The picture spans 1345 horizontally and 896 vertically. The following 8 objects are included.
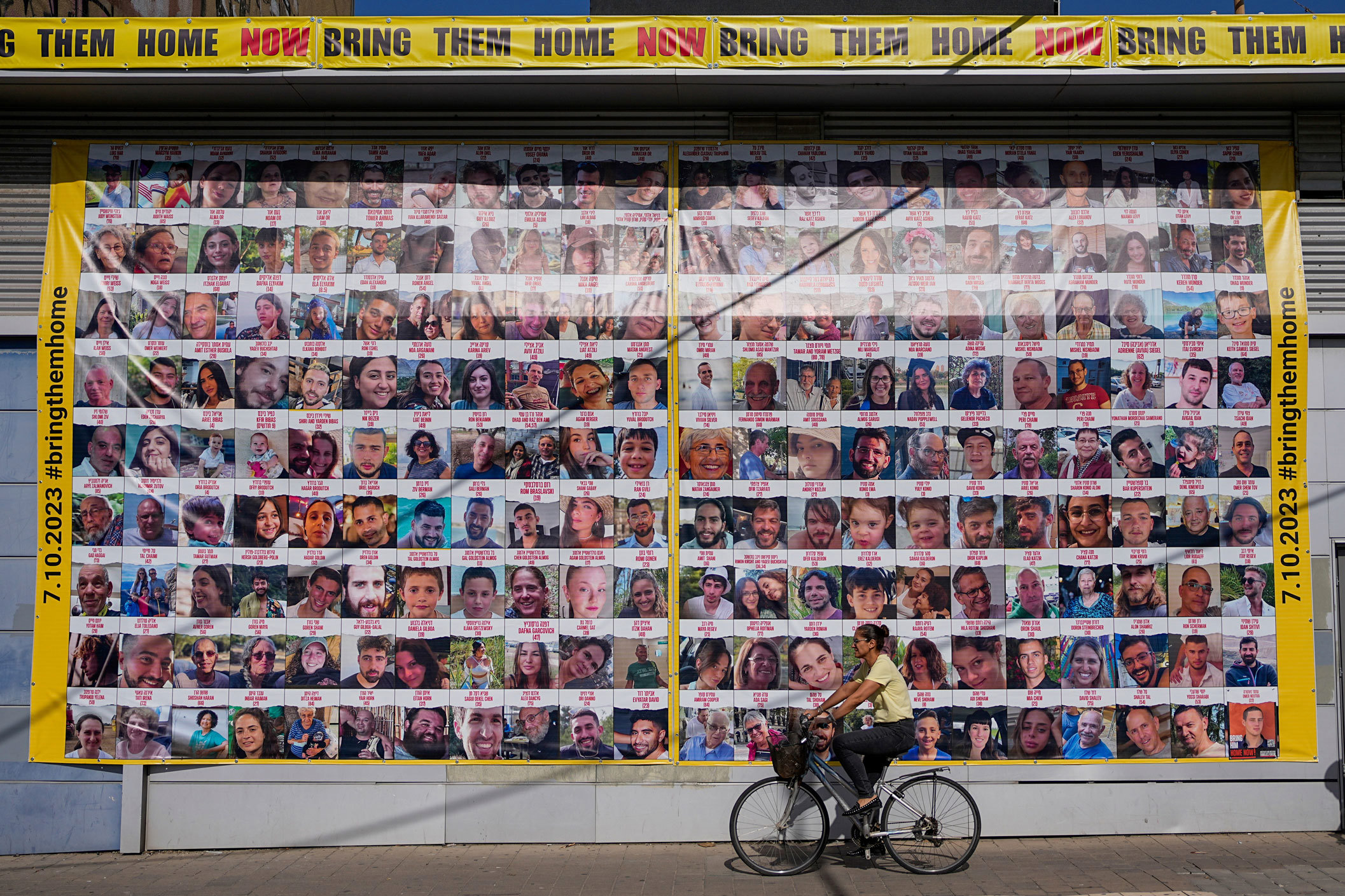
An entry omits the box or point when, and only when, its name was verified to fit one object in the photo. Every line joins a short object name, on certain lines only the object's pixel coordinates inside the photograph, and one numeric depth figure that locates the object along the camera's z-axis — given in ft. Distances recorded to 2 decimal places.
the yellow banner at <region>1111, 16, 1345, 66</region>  22.81
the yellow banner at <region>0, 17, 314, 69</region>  23.04
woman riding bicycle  21.31
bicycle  21.48
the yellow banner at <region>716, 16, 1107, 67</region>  22.99
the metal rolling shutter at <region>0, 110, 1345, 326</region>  24.39
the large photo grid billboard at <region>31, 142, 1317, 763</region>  23.48
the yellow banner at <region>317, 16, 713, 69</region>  23.16
